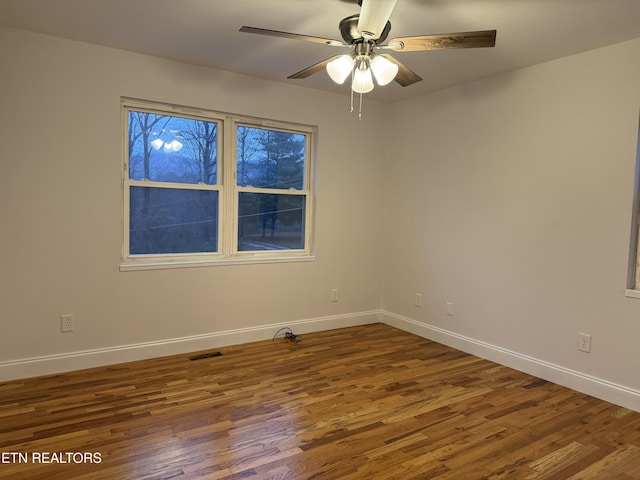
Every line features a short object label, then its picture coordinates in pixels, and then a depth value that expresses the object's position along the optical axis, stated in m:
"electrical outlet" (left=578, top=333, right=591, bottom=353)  3.03
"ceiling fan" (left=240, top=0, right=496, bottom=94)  1.95
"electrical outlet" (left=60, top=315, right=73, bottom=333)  3.15
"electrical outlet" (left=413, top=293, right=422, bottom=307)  4.35
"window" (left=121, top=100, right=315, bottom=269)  3.47
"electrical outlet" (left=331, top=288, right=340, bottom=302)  4.48
